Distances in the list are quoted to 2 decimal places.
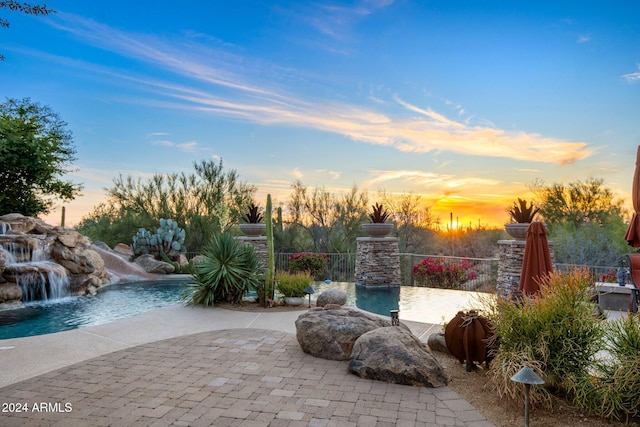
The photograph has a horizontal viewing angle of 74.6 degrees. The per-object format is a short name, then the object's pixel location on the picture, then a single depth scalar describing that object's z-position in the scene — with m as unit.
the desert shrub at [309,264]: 14.41
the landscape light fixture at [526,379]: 3.15
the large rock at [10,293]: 9.47
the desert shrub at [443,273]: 12.88
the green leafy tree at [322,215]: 20.42
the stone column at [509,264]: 9.59
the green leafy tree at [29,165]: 15.34
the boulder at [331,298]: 8.25
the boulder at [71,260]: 11.70
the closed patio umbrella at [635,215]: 6.99
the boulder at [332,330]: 5.16
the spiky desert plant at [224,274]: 8.70
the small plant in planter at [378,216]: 13.45
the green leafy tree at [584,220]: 14.10
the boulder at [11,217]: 12.61
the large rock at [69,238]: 12.15
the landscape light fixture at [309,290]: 8.15
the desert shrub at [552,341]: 3.76
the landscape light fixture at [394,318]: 5.66
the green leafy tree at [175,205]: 20.11
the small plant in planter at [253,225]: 12.94
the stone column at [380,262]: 13.05
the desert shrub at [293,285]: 8.95
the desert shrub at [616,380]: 3.41
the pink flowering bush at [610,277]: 10.00
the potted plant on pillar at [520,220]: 9.60
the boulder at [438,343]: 5.34
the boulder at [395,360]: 4.30
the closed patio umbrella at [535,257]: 6.43
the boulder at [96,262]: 12.26
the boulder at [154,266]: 15.57
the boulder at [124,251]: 16.84
